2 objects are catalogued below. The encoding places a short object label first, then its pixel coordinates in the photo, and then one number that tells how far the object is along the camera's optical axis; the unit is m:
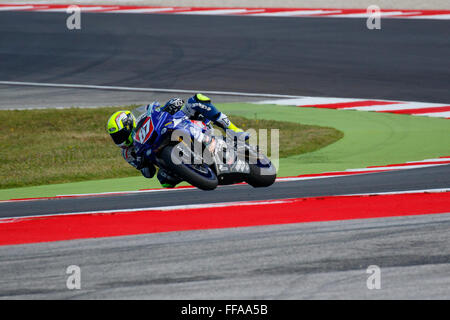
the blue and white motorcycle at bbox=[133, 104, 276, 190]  19.72
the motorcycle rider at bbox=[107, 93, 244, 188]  19.95
